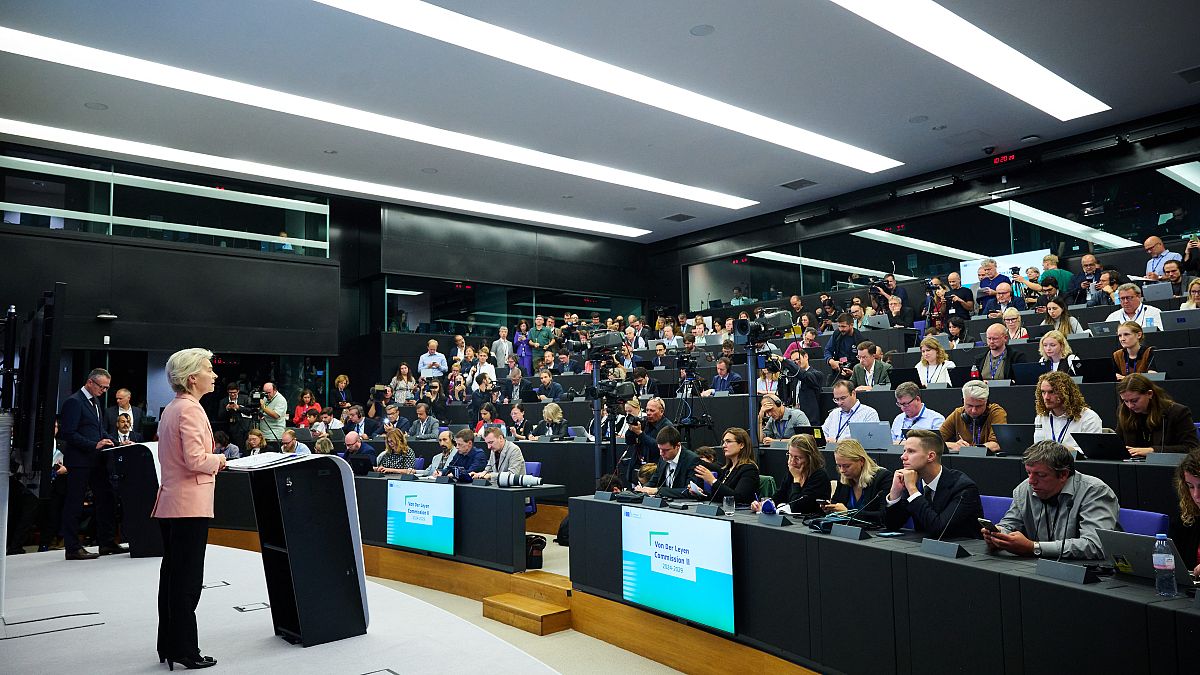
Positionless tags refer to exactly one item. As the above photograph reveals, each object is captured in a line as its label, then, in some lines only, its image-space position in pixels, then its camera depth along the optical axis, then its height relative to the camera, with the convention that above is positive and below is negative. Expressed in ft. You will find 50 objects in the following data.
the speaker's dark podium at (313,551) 9.83 -2.15
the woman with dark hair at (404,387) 39.01 +0.01
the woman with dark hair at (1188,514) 9.20 -1.68
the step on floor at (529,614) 16.98 -5.21
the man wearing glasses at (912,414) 18.60 -0.83
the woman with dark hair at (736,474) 15.85 -1.93
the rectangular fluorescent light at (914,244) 38.06 +7.08
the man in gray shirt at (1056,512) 9.89 -1.83
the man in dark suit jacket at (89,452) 18.48 -1.55
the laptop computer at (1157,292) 23.21 +2.61
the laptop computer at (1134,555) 8.11 -1.97
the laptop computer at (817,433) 18.51 -1.23
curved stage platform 9.07 -3.29
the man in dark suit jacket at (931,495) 11.28 -1.77
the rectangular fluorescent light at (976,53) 22.50 +10.71
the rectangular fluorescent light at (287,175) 32.01 +10.39
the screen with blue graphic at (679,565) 13.14 -3.31
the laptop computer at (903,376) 25.98 +0.17
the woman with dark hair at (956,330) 26.00 +1.70
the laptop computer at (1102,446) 13.35 -1.19
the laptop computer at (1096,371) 18.58 +0.19
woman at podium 8.91 -1.33
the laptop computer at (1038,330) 24.26 +1.57
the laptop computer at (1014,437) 15.02 -1.13
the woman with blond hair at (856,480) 13.19 -1.73
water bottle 7.91 -2.00
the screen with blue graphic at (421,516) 21.18 -3.69
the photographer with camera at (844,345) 26.86 +1.30
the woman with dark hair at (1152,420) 13.75 -0.78
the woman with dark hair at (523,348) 41.83 +2.10
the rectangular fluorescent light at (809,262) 41.65 +6.96
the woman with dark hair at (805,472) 14.30 -1.70
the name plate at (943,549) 9.93 -2.20
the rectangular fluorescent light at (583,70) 22.25 +10.66
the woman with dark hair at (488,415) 29.32 -1.14
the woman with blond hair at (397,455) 26.48 -2.35
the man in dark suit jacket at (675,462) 18.02 -1.86
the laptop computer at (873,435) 17.42 -1.22
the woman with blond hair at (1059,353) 18.72 +0.63
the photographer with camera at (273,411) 33.25 -1.00
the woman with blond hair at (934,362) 22.13 +0.54
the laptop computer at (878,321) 30.07 +2.37
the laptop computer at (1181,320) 19.57 +1.48
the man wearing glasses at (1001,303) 29.04 +3.01
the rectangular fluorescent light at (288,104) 24.43 +10.62
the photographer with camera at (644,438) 21.85 -1.55
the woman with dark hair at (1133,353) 17.99 +0.60
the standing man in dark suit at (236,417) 30.87 -1.16
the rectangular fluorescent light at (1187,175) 30.86 +8.19
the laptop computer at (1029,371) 19.04 +0.21
